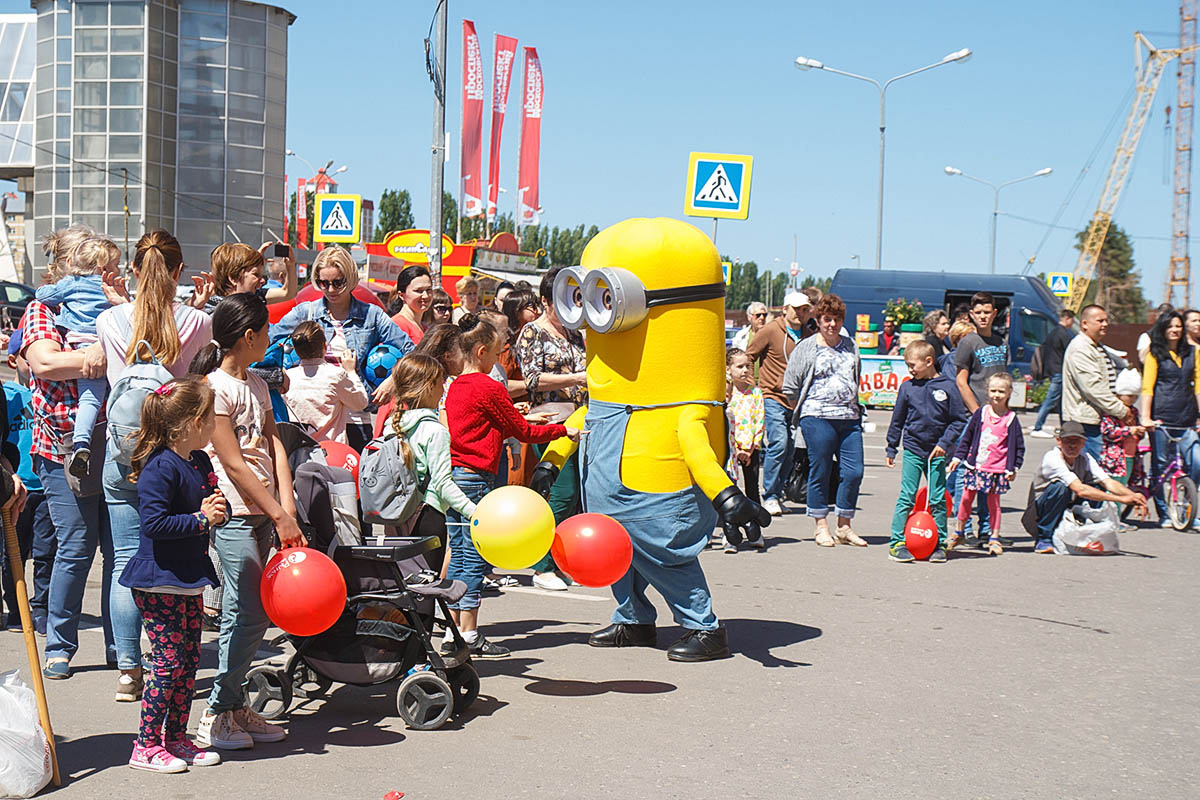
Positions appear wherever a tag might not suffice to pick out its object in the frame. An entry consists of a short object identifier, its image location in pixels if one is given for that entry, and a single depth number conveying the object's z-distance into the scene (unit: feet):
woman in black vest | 37.37
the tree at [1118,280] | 280.10
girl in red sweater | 21.07
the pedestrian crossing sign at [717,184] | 46.96
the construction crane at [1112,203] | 265.95
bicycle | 36.81
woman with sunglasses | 24.43
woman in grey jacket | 32.01
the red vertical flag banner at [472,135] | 114.62
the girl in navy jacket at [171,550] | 14.65
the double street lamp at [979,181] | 142.08
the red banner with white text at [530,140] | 134.00
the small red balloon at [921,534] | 30.68
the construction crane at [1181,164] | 282.97
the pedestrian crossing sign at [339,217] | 67.00
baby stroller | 17.04
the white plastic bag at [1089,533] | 32.60
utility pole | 49.80
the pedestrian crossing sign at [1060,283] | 110.32
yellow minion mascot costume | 20.52
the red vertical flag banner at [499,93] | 128.16
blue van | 91.76
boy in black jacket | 31.71
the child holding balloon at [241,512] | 15.89
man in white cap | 36.32
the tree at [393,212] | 289.94
